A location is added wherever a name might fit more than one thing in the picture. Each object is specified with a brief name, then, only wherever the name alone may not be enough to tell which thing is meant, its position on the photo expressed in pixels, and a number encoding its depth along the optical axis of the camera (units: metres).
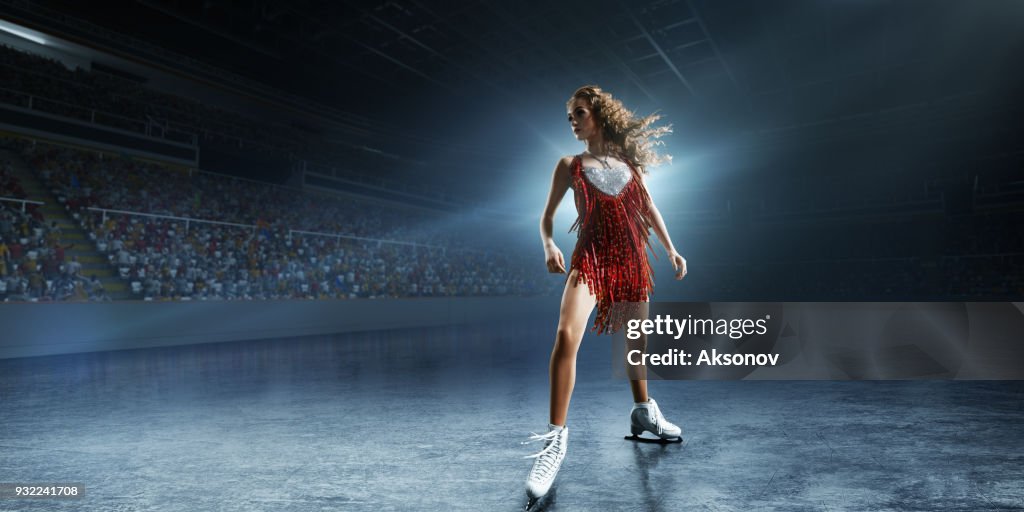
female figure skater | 2.51
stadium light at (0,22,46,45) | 12.99
